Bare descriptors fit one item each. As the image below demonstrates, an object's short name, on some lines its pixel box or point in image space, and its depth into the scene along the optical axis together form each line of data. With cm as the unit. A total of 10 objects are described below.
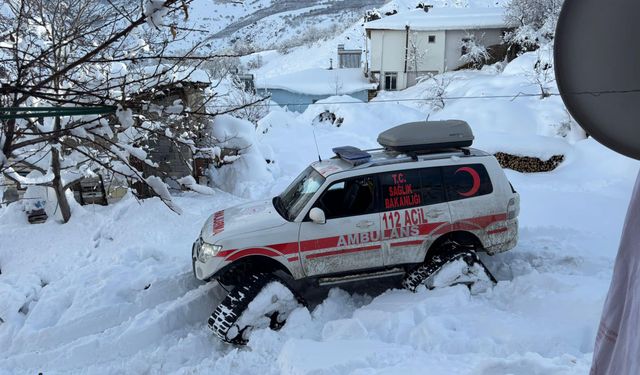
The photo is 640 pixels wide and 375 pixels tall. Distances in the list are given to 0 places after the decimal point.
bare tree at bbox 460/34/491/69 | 3534
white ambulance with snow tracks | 591
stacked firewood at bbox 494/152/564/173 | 1359
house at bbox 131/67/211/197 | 1196
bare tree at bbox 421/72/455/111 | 2525
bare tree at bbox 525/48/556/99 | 2091
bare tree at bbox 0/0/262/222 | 252
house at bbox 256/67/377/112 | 4056
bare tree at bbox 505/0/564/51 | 2888
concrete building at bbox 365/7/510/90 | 3697
